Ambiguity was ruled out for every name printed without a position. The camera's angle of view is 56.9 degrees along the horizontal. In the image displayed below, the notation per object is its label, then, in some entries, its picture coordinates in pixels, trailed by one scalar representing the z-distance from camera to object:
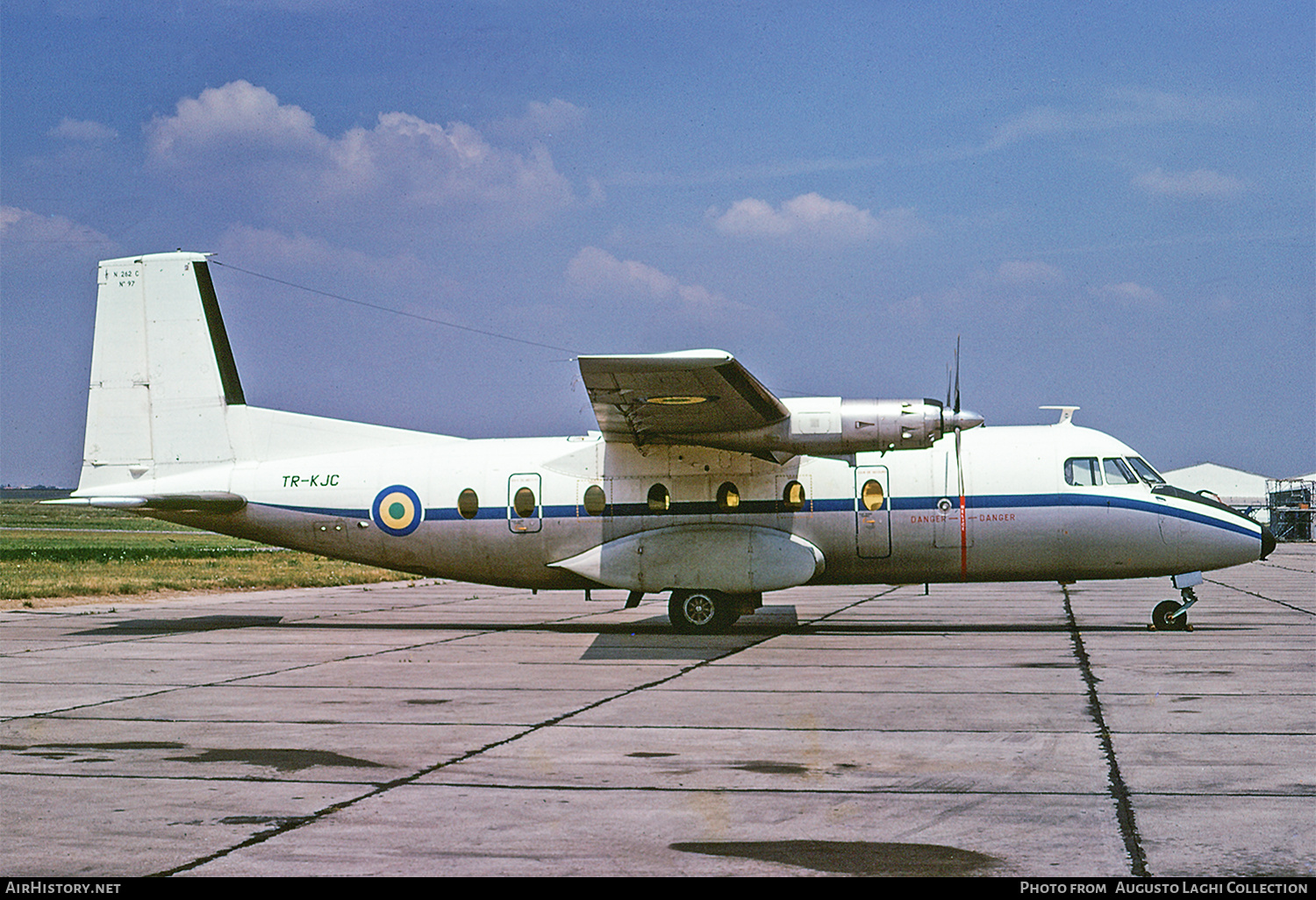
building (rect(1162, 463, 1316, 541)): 96.06
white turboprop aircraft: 18.66
